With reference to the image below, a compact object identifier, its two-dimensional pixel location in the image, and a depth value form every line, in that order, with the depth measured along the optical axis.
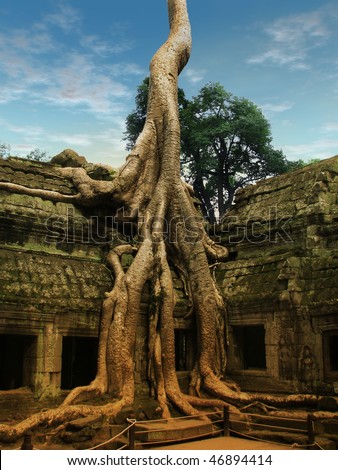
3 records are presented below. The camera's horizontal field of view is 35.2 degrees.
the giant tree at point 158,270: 8.98
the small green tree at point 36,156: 30.62
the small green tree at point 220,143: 26.70
